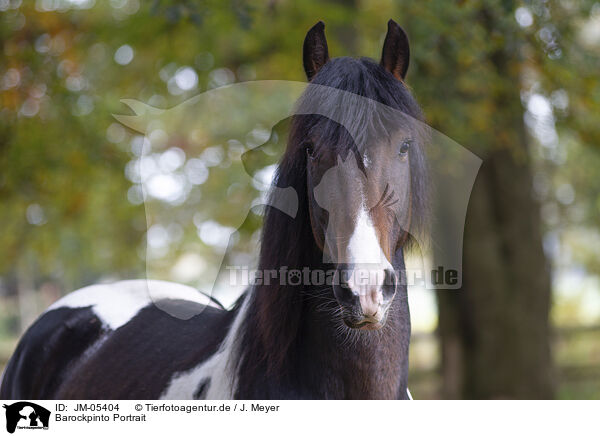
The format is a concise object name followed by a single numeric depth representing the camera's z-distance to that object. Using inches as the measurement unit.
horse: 129.7
